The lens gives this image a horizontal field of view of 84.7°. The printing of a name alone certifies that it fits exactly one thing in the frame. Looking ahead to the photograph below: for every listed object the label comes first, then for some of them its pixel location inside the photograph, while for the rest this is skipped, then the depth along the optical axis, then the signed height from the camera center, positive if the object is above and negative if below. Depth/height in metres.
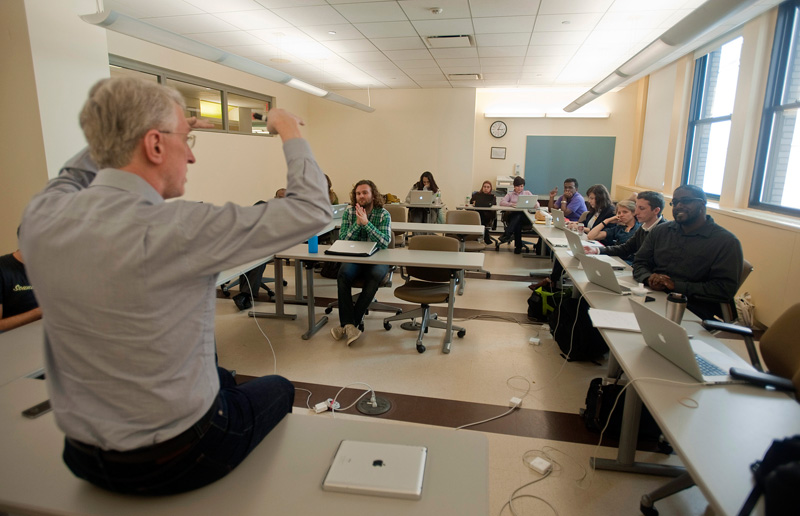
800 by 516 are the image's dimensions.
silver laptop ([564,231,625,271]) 3.38 -0.59
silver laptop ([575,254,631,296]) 2.70 -0.64
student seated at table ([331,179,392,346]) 3.81 -0.63
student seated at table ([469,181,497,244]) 7.96 -0.56
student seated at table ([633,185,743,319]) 2.72 -0.54
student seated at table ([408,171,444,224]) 7.41 -0.69
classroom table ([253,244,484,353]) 3.57 -0.74
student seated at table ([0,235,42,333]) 2.15 -0.64
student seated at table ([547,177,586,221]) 6.63 -0.45
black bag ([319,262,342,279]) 5.64 -1.28
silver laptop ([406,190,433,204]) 7.38 -0.44
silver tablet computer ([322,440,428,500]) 1.13 -0.80
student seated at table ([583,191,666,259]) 3.61 -0.36
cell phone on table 1.44 -0.80
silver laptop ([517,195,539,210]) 7.42 -0.50
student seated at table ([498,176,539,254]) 7.57 -0.87
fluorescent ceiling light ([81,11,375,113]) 3.06 +1.00
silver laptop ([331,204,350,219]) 5.73 -0.53
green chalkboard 9.66 +0.25
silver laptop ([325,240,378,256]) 3.74 -0.67
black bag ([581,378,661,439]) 2.41 -1.33
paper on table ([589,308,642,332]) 2.11 -0.72
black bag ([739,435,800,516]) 0.81 -0.59
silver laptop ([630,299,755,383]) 1.58 -0.68
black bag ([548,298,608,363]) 3.34 -1.26
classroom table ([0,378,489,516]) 1.09 -0.82
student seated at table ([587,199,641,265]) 4.19 -0.55
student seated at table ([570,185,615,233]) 5.03 -0.35
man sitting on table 0.90 -0.22
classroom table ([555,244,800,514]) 1.11 -0.74
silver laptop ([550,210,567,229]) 5.32 -0.58
